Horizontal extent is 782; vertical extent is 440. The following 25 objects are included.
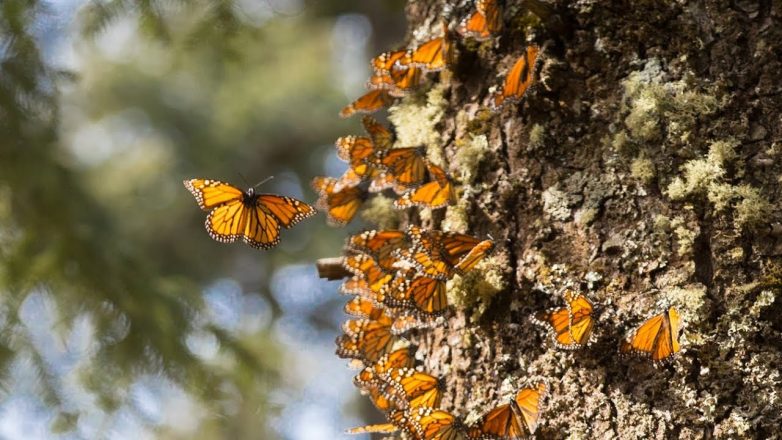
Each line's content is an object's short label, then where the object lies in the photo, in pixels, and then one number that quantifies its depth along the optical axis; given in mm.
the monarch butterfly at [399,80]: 4496
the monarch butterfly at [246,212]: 3777
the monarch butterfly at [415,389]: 3834
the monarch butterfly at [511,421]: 3445
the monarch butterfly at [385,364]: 4055
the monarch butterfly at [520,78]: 3818
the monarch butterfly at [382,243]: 4039
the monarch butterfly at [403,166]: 4125
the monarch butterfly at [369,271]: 4168
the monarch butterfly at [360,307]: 4324
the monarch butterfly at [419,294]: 3814
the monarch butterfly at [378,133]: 4492
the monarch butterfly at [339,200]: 4773
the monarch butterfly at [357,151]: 4547
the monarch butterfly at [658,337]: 3209
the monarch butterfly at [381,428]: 3914
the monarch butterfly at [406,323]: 3905
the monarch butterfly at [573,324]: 3377
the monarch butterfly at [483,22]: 3979
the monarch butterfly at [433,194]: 4030
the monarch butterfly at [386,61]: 4492
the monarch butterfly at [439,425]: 3543
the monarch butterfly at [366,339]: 4195
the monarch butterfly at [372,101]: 4742
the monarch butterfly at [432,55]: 4186
